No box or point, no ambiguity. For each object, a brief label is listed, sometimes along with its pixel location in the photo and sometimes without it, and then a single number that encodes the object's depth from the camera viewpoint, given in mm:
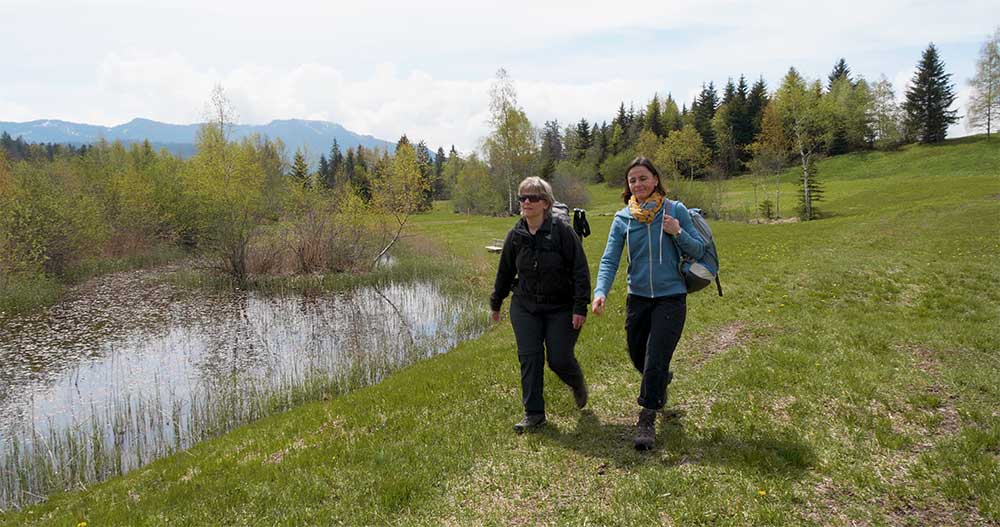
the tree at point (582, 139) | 86125
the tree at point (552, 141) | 85981
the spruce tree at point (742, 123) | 64750
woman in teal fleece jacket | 4617
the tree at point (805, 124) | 37781
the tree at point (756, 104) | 63231
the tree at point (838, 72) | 74250
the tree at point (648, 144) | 59984
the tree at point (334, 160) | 86250
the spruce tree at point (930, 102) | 58125
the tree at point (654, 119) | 75000
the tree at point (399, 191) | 27391
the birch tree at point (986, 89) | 54969
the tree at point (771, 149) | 43500
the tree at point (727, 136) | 65000
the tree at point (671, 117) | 73106
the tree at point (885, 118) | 60469
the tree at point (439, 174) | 96188
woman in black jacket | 4922
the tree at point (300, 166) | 53844
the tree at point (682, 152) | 51094
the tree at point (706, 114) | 67938
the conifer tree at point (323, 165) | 89331
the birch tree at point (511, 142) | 48875
